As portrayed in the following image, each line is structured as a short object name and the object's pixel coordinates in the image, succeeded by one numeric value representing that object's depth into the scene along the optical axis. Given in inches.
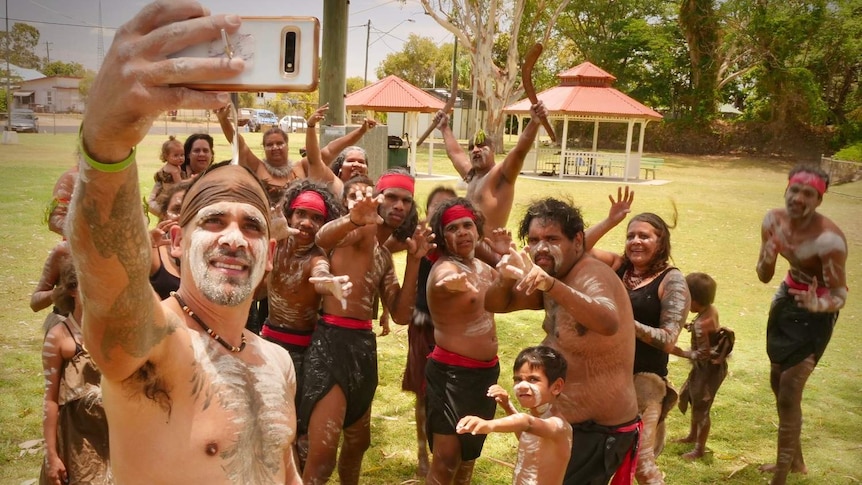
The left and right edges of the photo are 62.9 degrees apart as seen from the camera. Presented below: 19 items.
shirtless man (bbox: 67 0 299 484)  48.1
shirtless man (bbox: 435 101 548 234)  226.7
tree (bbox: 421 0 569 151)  1159.0
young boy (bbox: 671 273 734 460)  193.2
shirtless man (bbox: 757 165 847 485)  185.0
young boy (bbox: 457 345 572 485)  128.2
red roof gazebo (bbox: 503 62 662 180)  1026.7
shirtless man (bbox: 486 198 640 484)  138.2
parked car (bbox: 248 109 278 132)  1747.0
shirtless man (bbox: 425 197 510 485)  161.8
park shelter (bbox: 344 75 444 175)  925.8
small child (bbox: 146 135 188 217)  245.8
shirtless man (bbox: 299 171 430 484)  153.9
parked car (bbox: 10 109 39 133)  1072.4
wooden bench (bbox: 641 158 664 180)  1073.5
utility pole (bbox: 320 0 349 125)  245.9
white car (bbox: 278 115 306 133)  1849.2
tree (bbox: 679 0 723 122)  1406.3
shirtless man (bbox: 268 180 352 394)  163.9
